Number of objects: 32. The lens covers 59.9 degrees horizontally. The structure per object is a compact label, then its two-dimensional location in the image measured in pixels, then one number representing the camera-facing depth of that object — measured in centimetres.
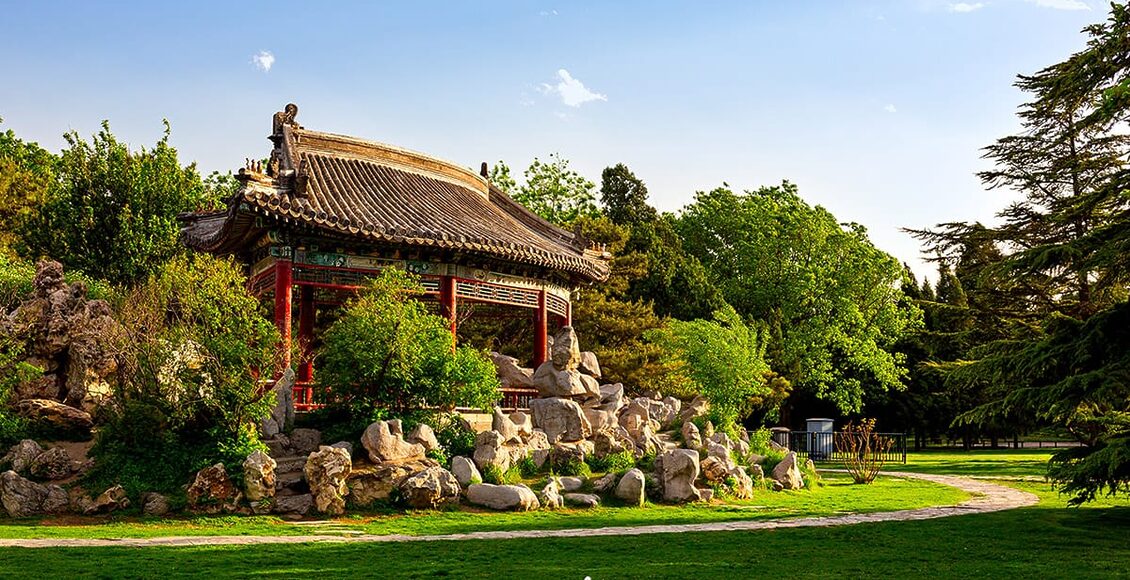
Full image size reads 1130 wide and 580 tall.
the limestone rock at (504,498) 1467
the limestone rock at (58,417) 1617
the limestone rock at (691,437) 1898
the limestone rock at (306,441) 1566
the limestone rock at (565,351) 1919
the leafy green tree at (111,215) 2541
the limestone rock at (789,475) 1920
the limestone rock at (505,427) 1672
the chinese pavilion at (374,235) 1781
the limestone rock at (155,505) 1341
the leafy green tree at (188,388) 1428
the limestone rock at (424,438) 1563
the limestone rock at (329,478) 1373
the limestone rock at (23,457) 1448
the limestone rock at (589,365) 2030
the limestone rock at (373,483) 1420
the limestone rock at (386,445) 1486
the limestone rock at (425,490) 1422
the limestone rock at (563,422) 1783
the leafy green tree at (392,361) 1593
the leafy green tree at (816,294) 3675
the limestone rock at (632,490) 1562
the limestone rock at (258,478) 1362
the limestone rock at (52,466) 1447
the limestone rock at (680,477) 1609
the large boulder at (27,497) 1343
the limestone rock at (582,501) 1529
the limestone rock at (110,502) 1348
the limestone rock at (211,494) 1350
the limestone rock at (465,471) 1522
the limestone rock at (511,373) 2033
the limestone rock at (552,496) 1506
